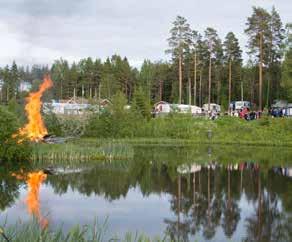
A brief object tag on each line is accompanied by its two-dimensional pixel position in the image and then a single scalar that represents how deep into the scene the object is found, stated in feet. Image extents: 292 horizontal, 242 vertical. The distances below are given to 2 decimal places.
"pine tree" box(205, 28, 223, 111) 219.41
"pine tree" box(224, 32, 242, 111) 217.56
